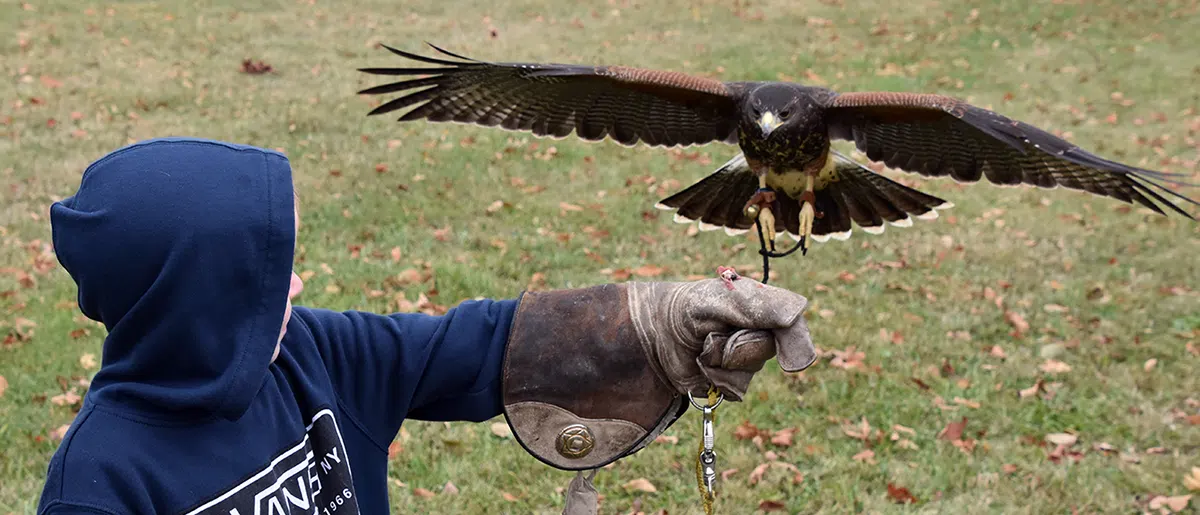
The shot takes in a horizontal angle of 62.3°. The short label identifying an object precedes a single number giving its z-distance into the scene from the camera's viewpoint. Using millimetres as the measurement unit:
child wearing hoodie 1432
